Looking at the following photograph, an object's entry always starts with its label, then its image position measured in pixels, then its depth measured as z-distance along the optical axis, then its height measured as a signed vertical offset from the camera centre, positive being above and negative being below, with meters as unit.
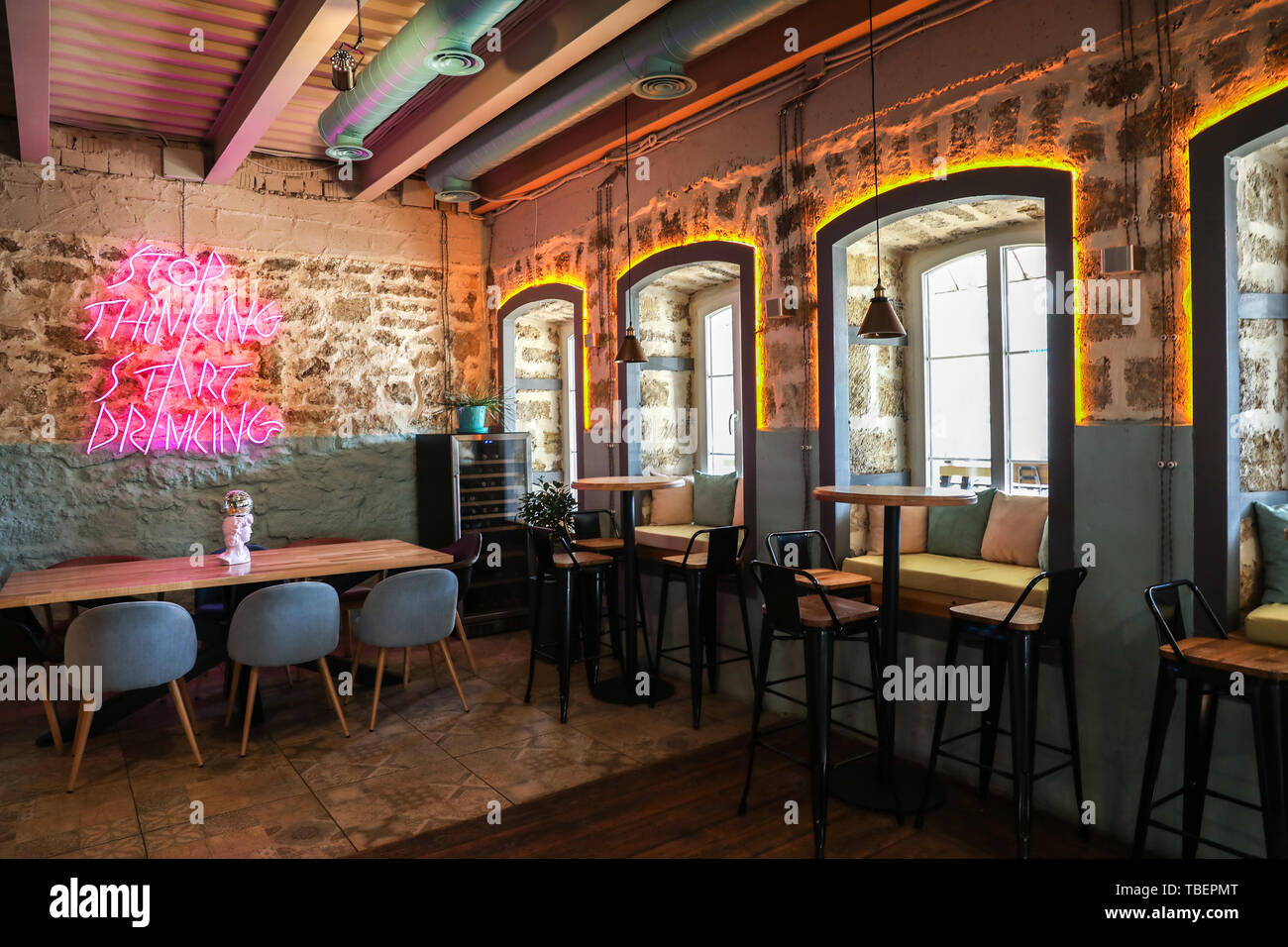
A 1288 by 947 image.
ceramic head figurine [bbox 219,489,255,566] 5.11 -0.36
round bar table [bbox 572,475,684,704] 4.93 -0.72
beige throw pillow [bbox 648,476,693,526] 6.35 -0.35
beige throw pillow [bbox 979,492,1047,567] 4.34 -0.39
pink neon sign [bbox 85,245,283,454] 6.28 +0.82
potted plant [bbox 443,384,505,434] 7.18 +0.49
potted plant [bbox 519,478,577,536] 6.12 -0.33
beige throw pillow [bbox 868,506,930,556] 4.87 -0.42
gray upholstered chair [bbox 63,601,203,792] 3.97 -0.83
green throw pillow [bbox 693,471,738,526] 5.98 -0.28
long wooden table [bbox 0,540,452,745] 4.36 -0.60
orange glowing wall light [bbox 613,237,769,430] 5.05 +0.69
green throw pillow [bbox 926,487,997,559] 4.66 -0.40
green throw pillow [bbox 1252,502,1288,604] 3.17 -0.37
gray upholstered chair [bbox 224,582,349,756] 4.34 -0.83
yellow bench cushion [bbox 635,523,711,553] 5.79 -0.53
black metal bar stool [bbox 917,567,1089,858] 3.17 -0.73
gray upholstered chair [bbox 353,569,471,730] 4.66 -0.81
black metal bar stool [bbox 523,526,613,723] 4.84 -0.75
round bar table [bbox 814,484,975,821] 3.56 -0.84
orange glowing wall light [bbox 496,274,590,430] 6.59 +0.77
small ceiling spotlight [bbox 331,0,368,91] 4.34 +1.99
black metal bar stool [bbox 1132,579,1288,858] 2.64 -0.81
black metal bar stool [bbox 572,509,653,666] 5.57 -0.54
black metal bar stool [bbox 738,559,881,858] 3.29 -0.71
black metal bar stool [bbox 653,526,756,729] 4.69 -0.69
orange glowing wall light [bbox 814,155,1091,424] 3.54 +1.16
